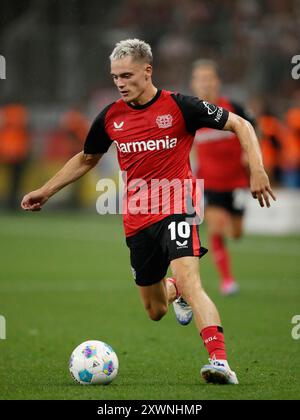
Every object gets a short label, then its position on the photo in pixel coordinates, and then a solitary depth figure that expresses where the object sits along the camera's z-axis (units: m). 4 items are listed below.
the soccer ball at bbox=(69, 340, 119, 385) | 13.48
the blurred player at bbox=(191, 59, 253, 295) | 25.14
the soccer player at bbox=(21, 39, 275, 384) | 13.33
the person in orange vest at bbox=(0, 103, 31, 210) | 47.78
